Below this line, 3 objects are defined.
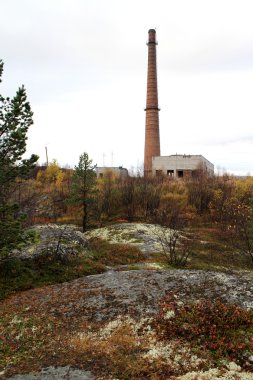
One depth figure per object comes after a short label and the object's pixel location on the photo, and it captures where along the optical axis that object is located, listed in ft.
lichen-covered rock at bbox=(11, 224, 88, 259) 61.26
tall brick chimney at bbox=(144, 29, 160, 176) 198.39
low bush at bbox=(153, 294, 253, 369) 28.02
